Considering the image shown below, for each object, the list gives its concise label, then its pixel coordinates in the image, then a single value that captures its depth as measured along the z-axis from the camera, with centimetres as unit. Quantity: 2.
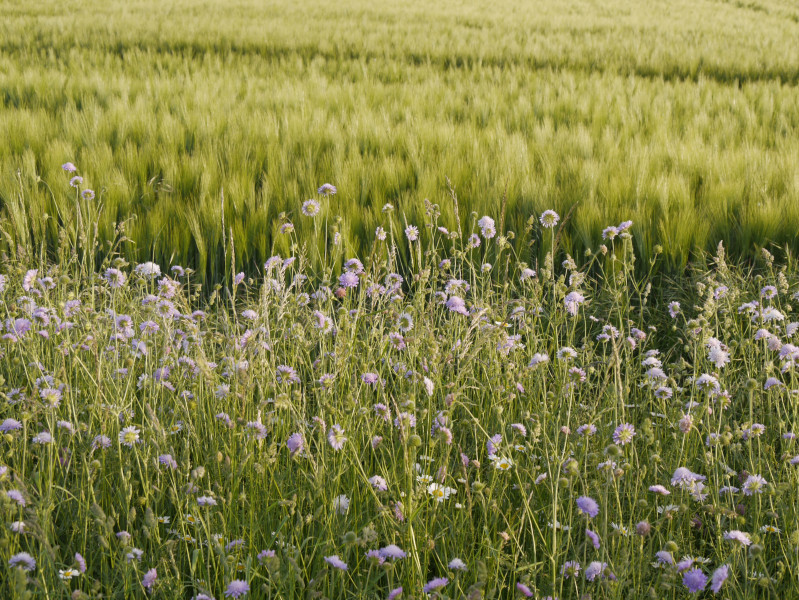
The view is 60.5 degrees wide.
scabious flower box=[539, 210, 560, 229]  202
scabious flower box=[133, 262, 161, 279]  187
